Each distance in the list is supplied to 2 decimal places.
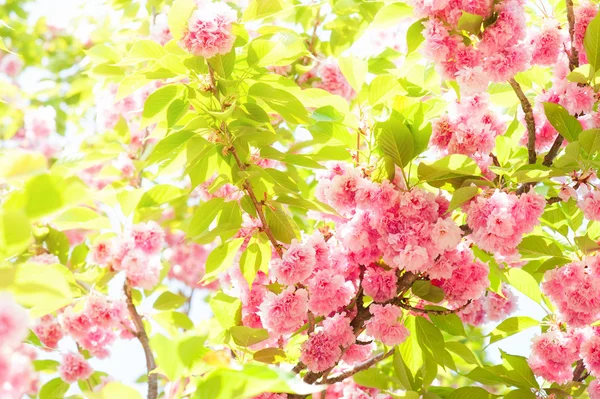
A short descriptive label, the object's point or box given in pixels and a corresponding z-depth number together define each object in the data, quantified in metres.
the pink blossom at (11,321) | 1.17
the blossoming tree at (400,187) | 1.65
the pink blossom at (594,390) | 1.75
